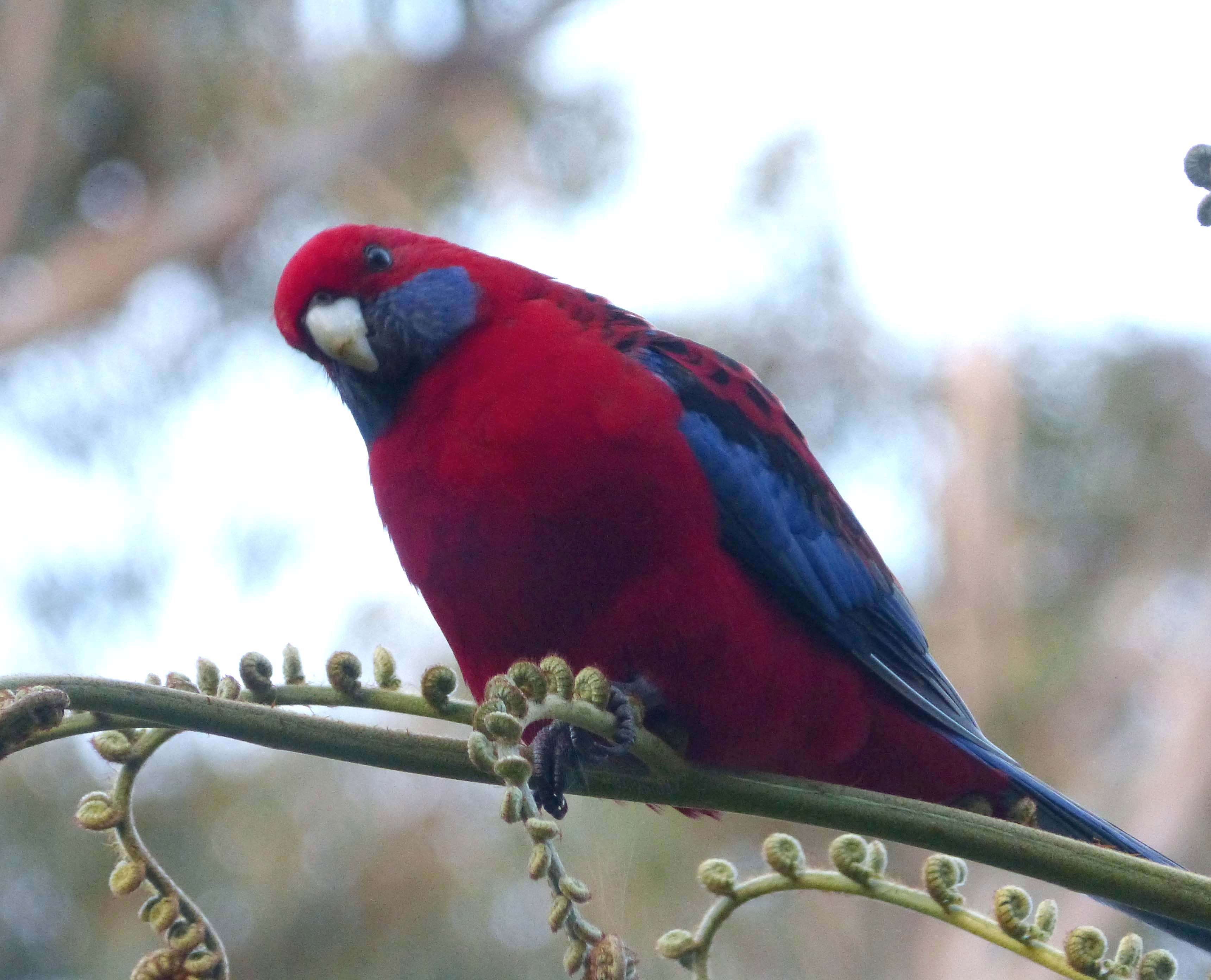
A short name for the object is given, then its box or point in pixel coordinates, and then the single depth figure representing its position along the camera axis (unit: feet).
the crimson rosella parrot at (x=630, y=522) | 16.84
